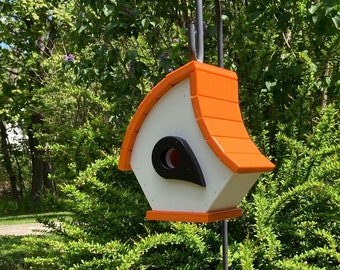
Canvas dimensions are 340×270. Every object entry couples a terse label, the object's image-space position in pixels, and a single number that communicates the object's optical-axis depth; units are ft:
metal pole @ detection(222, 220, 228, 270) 6.50
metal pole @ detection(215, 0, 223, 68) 6.41
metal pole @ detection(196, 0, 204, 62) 6.04
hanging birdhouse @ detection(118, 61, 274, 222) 5.90
